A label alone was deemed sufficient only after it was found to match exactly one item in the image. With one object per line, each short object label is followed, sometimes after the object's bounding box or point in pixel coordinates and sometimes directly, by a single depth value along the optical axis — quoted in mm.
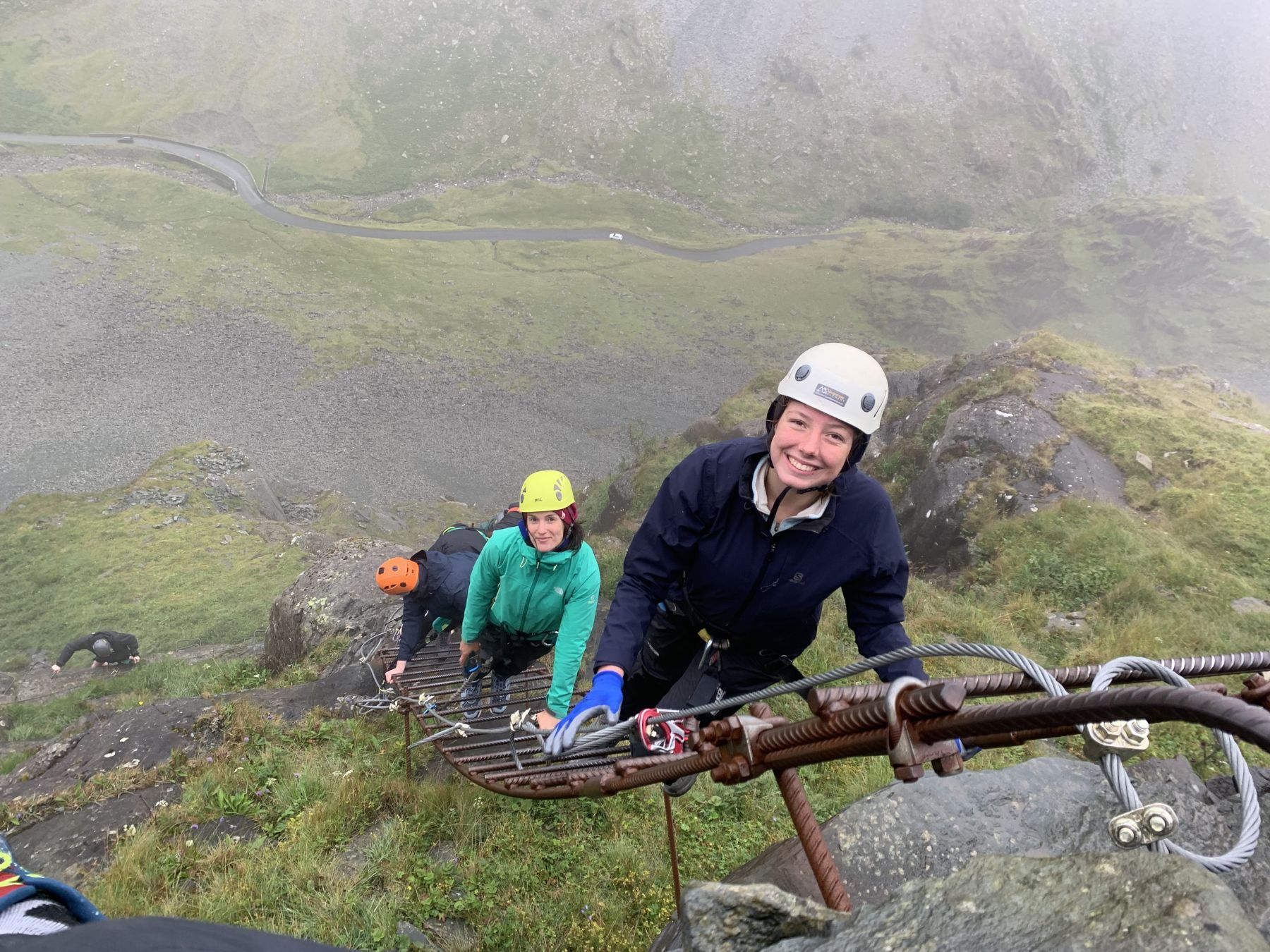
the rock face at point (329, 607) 11922
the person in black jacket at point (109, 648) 21047
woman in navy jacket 3215
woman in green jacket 5309
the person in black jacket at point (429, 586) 7430
